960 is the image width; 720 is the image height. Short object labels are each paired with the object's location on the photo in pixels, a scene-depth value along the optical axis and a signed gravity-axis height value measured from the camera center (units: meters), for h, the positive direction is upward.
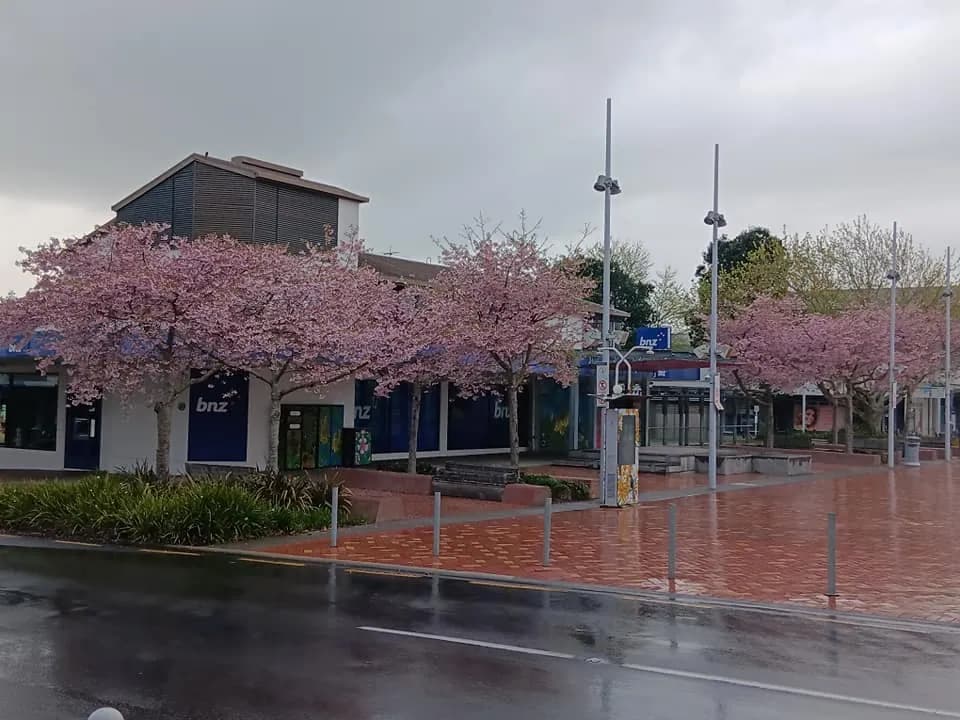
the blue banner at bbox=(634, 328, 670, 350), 27.88 +2.18
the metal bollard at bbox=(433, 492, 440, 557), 14.45 -1.82
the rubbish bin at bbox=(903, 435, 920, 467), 39.66 -1.42
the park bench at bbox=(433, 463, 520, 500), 23.12 -1.70
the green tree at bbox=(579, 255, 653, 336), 56.50 +7.07
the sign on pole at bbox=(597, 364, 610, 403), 21.78 +0.72
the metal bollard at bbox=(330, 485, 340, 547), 15.02 -1.71
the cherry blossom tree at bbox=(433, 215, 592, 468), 23.47 +2.65
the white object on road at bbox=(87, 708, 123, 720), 3.50 -1.12
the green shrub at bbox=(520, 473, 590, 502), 23.02 -1.81
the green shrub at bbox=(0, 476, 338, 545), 15.76 -1.82
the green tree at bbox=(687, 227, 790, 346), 49.88 +7.72
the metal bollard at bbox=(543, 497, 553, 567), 13.83 -1.75
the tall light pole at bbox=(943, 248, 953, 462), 40.50 +1.23
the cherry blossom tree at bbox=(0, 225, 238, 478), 17.95 +1.86
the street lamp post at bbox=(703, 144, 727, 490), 26.45 +2.13
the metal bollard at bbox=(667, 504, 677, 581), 12.71 -1.77
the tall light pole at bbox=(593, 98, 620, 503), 21.70 +3.08
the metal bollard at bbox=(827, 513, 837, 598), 11.82 -1.86
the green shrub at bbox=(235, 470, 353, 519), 18.12 -1.58
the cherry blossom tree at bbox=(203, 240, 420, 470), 19.19 +1.72
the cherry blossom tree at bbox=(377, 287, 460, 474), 23.50 +1.51
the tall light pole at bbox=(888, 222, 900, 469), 36.28 +2.48
